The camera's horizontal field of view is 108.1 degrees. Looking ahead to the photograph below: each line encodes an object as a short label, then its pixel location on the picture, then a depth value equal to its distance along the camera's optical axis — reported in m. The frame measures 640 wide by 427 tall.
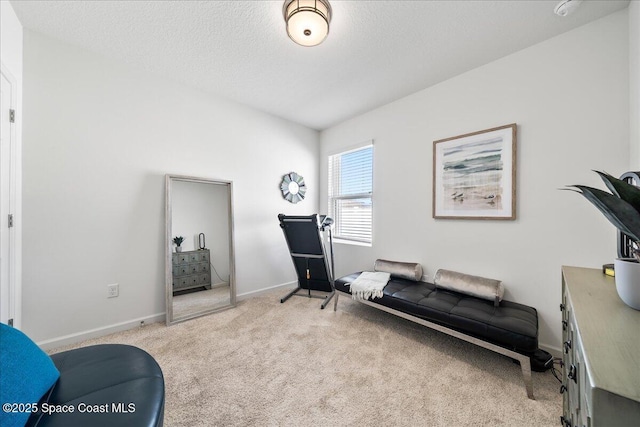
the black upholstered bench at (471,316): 1.60
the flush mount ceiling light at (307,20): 1.54
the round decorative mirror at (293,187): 3.74
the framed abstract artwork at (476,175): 2.19
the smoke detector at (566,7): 1.59
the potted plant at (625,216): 0.70
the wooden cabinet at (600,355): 0.43
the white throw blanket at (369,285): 2.47
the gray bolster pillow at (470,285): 2.07
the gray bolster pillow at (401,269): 2.69
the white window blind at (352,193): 3.50
